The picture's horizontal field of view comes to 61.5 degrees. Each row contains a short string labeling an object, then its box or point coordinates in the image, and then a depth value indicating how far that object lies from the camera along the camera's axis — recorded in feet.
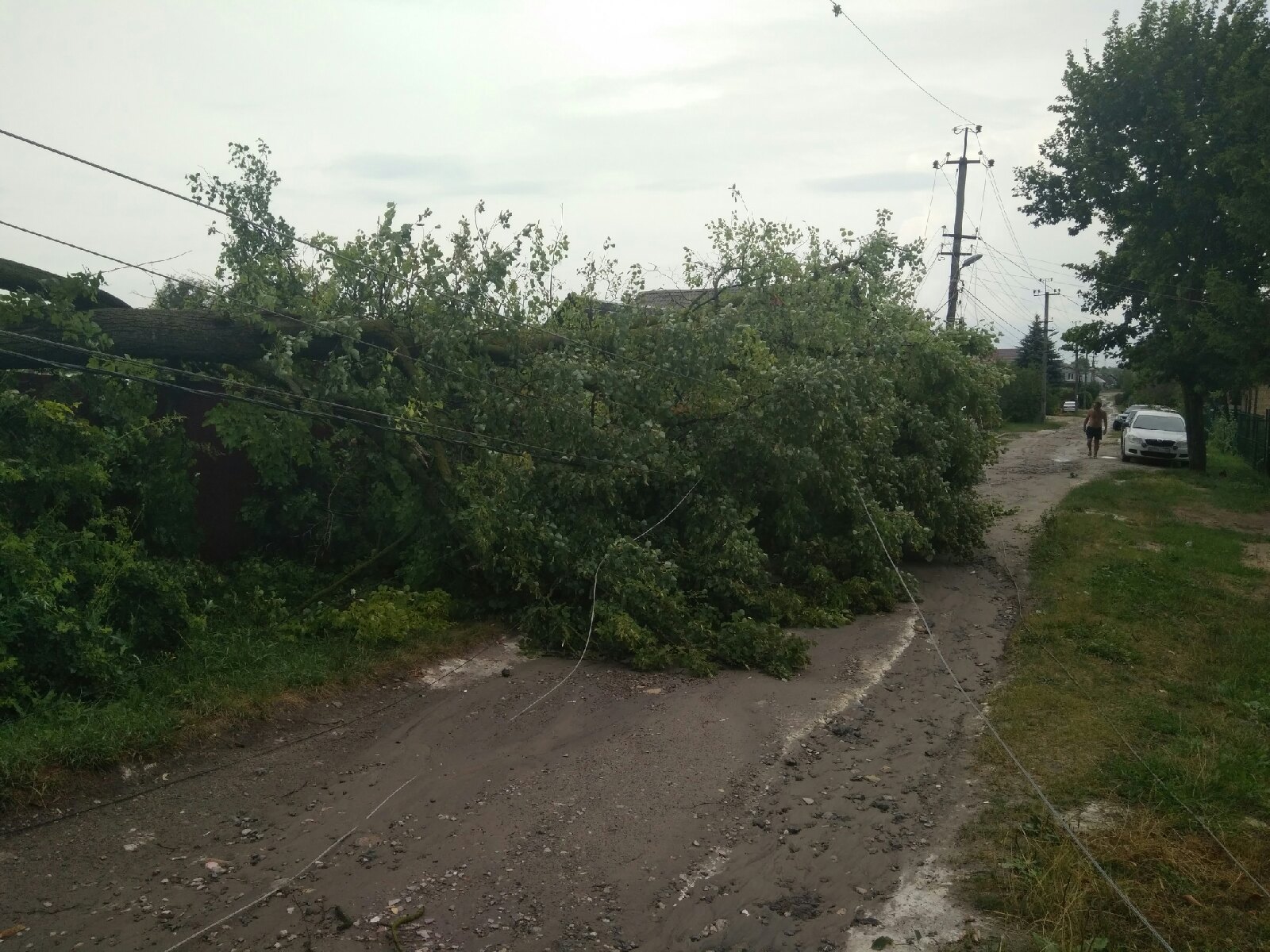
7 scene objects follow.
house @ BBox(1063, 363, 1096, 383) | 284.24
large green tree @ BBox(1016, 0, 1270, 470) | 64.08
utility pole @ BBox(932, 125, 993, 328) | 100.73
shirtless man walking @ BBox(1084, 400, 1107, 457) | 93.97
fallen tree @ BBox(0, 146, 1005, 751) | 28.71
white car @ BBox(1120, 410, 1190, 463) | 86.12
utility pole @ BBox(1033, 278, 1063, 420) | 161.63
